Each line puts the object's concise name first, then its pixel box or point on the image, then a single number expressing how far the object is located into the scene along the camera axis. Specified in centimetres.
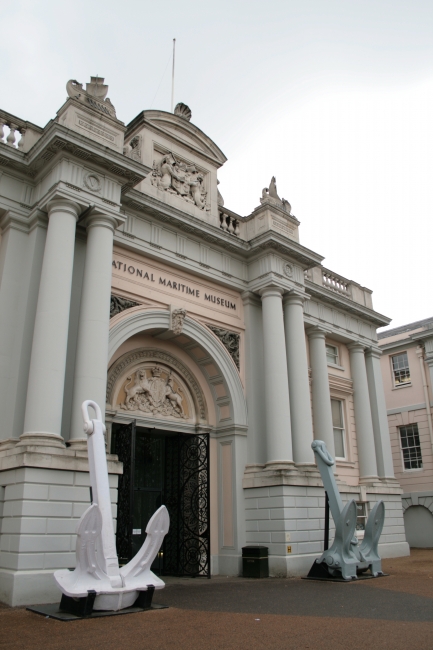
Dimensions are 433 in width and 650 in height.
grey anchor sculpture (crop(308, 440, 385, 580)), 1246
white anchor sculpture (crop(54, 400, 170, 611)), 768
